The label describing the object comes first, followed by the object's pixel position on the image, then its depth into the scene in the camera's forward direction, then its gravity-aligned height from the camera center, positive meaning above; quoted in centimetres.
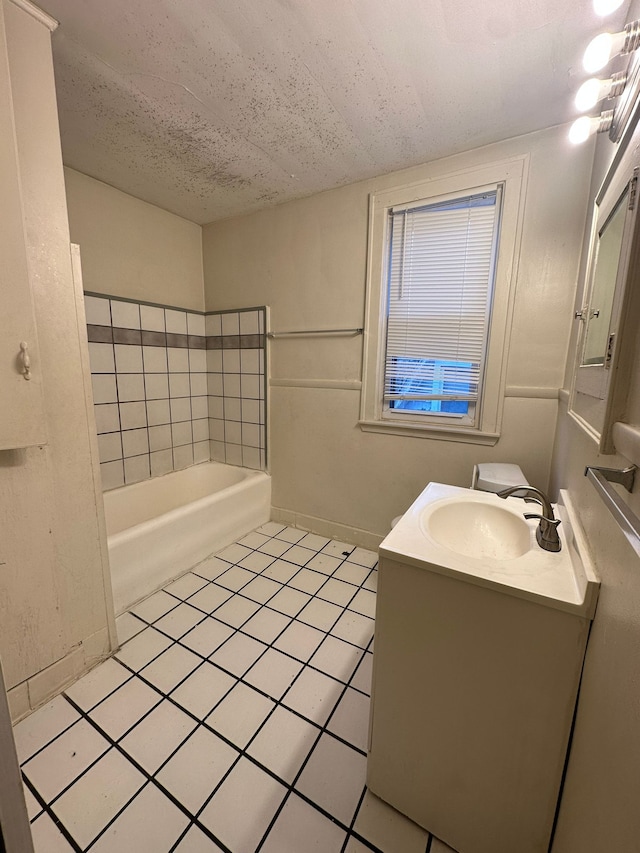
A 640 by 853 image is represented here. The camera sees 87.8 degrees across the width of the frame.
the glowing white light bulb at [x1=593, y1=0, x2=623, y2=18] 77 +87
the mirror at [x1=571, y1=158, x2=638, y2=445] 66 +20
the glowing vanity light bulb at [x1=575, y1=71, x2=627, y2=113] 87 +84
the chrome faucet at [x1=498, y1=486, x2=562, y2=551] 86 -39
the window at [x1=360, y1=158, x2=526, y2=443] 170 +41
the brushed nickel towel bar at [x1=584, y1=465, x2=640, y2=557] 43 -17
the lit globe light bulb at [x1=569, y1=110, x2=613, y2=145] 112 +85
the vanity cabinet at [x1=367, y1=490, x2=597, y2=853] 69 -74
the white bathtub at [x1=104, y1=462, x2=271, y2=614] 171 -94
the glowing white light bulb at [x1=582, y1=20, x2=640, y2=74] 76 +83
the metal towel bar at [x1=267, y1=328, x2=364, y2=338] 210 +28
